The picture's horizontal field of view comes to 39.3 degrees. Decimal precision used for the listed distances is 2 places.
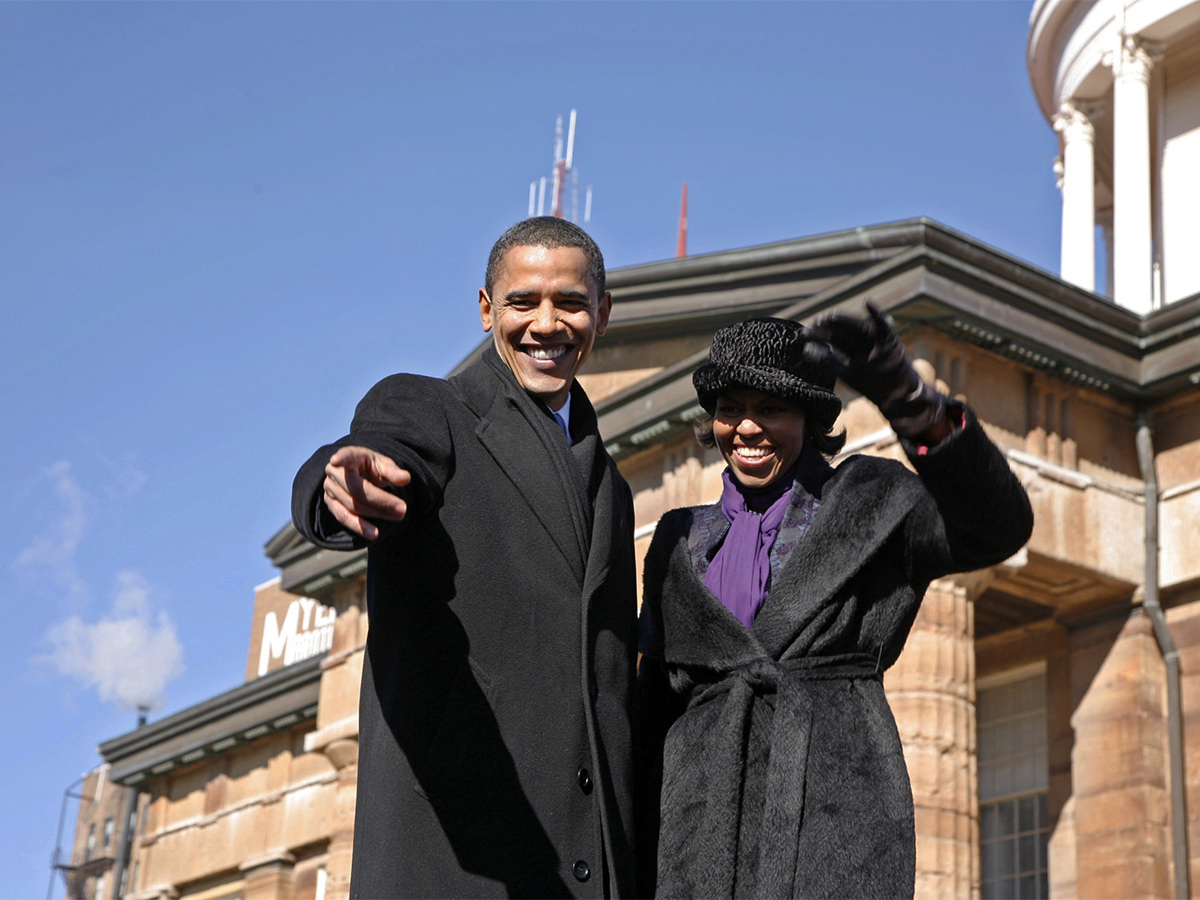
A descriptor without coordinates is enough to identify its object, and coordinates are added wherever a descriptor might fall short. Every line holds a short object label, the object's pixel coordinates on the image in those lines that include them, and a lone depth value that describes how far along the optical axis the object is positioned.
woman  3.57
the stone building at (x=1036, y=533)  13.48
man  3.43
